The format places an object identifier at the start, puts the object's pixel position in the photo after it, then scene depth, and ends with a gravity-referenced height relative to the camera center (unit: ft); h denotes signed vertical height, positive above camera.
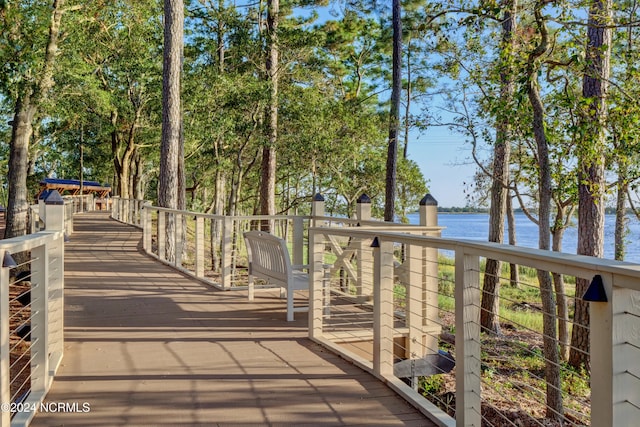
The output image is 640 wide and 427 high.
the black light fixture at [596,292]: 6.07 -0.96
